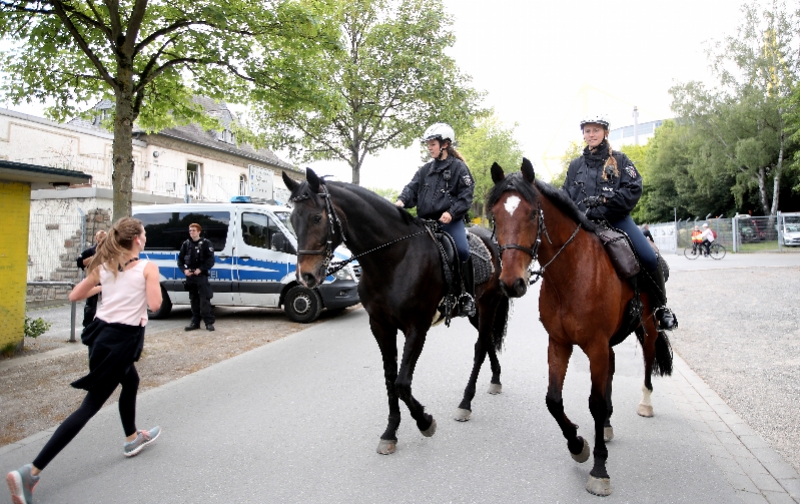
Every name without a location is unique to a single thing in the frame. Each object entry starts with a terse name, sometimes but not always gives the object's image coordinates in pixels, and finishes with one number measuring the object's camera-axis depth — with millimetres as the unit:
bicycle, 27906
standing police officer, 10836
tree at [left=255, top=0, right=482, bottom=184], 18094
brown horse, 3514
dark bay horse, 4035
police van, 11633
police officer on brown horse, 4285
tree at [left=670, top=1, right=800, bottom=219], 38688
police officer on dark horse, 4969
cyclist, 27797
